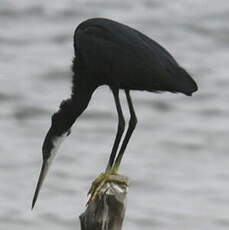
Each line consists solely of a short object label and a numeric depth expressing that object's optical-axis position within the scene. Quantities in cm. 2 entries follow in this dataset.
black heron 1675
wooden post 1548
